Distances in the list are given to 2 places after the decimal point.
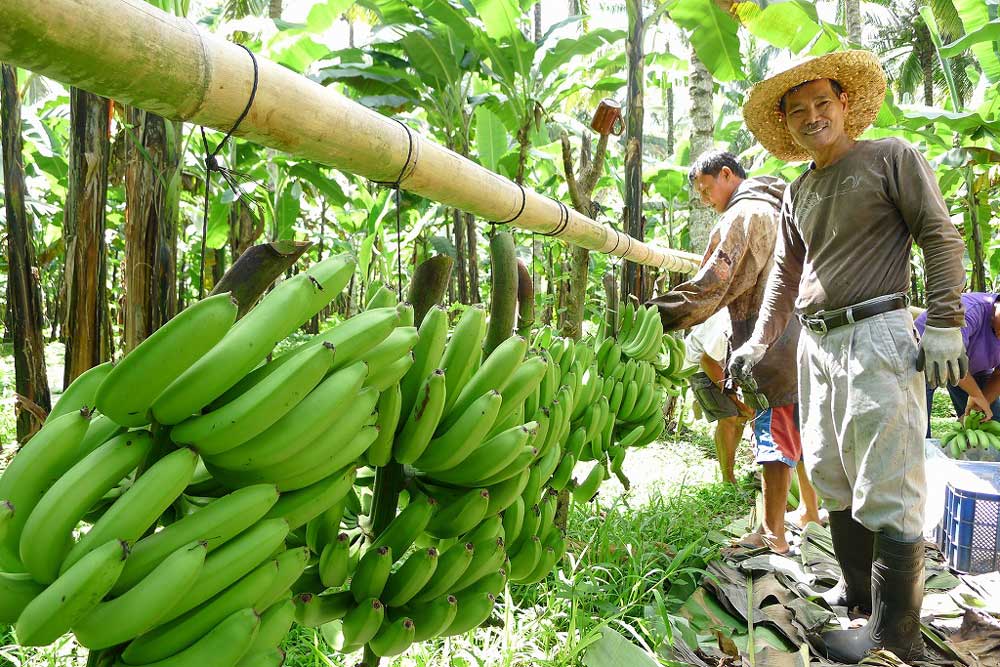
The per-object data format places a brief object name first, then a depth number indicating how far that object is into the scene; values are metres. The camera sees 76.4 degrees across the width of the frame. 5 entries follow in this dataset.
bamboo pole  0.62
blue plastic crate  3.21
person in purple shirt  4.00
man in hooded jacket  3.07
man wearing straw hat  2.30
